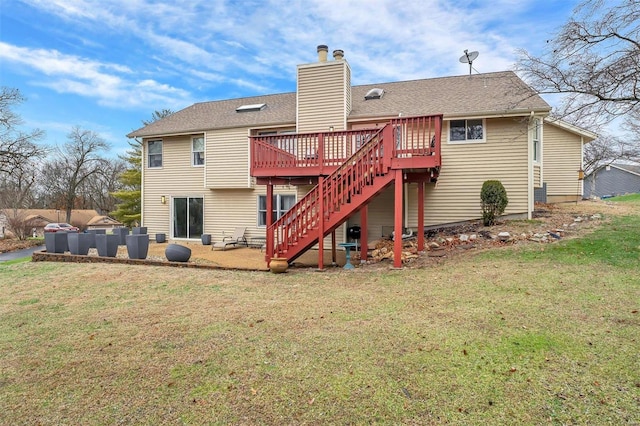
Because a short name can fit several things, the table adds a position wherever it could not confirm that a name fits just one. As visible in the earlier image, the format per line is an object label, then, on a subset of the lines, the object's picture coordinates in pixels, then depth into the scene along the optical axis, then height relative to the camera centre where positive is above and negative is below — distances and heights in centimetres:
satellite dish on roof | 1294 +571
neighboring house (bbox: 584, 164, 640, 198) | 3553 +300
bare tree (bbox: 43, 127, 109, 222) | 3744 +526
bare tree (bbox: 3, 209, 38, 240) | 2220 -89
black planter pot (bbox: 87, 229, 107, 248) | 1053 -87
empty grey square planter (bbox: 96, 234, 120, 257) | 984 -96
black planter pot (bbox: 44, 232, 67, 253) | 1026 -93
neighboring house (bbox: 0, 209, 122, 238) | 3779 -95
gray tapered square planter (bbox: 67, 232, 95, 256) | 999 -94
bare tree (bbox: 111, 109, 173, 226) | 2230 +72
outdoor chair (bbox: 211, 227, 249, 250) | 1303 -110
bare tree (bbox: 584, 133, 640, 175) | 2381 +440
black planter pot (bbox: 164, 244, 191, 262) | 902 -112
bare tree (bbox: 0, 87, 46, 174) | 2059 +432
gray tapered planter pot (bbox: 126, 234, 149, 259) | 927 -96
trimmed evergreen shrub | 985 +28
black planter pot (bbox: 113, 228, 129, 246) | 1262 -84
